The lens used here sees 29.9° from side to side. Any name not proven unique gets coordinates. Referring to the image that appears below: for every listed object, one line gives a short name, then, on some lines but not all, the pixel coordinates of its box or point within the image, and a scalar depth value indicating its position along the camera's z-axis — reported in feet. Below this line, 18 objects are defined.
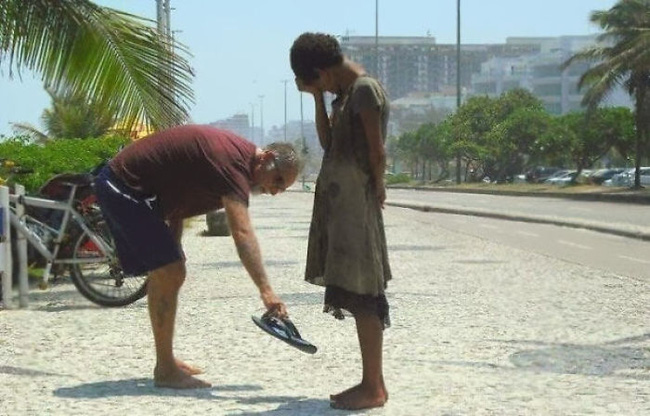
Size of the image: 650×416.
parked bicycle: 32.35
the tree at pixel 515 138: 254.88
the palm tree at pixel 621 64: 163.94
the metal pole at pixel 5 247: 31.55
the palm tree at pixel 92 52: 34.45
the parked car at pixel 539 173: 279.86
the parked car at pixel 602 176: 236.43
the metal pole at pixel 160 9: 90.99
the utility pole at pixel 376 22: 288.51
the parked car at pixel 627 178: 207.41
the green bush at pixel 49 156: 40.42
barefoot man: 19.69
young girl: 18.33
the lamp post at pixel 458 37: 243.03
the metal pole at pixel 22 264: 32.73
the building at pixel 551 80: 566.77
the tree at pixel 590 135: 211.41
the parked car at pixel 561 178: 245.45
